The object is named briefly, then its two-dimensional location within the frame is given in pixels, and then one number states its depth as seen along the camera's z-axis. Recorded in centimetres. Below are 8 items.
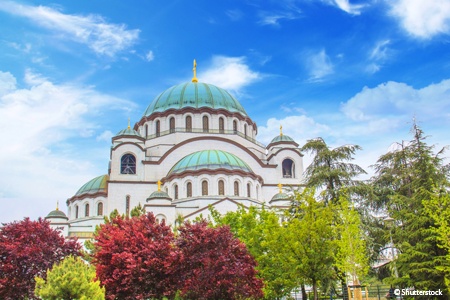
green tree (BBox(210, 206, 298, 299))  2119
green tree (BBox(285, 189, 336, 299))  2017
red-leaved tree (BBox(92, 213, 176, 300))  1880
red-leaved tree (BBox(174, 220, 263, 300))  1816
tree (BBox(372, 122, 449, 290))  2011
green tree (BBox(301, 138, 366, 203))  2534
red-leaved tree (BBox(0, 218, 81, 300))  1980
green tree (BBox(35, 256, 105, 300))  1441
